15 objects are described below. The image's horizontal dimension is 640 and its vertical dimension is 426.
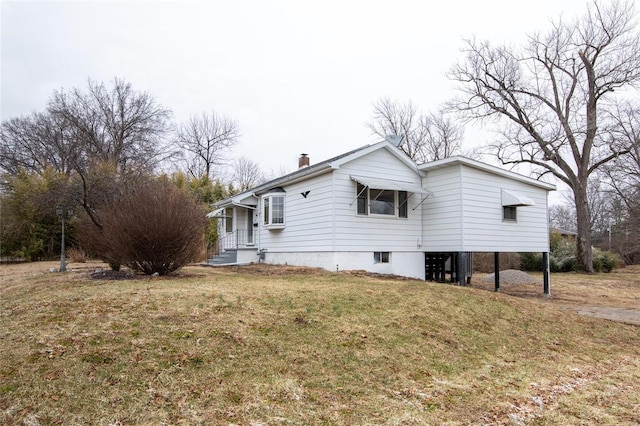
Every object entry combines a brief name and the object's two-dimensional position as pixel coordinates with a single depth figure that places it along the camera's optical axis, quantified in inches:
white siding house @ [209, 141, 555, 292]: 483.2
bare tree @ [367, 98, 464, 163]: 1337.4
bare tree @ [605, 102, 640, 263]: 965.7
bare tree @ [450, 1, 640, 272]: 867.4
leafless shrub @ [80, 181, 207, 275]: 377.4
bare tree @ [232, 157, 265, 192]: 1612.9
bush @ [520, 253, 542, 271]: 923.4
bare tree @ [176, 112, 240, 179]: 1448.1
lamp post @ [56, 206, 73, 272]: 492.1
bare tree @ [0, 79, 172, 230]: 1141.7
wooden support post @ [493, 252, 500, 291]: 569.9
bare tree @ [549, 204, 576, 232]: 2217.0
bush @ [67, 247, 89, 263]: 766.2
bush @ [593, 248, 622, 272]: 943.0
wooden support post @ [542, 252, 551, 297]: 540.1
